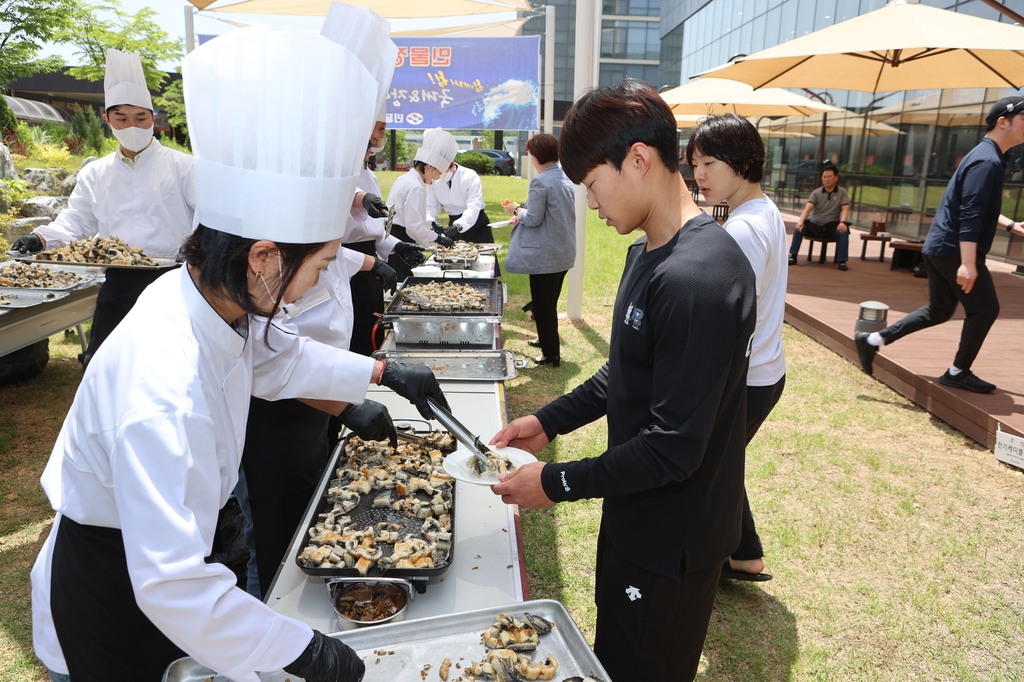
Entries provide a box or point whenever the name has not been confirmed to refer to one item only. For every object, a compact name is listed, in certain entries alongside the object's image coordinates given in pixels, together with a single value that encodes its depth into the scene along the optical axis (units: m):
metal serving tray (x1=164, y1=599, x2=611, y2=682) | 1.07
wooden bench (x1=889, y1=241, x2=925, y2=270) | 7.73
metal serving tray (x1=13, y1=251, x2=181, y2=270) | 3.08
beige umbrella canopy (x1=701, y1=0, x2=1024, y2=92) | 4.67
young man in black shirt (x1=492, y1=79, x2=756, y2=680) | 1.10
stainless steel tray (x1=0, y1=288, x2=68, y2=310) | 3.30
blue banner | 7.12
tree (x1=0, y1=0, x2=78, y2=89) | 13.84
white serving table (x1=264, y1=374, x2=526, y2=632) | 1.30
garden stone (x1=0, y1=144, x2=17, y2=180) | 9.03
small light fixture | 4.83
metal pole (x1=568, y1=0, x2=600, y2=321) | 5.24
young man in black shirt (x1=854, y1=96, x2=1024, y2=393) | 3.49
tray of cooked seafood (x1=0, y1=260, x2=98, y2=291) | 3.62
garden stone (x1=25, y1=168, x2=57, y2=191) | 9.70
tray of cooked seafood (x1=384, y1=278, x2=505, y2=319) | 3.18
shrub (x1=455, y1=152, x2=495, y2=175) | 24.06
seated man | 8.15
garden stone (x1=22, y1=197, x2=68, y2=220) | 8.29
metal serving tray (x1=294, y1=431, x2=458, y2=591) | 1.30
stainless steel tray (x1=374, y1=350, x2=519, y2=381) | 2.58
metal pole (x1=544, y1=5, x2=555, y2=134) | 6.70
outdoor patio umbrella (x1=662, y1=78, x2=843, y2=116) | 9.18
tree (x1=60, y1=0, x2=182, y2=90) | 17.77
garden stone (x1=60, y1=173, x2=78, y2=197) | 9.80
